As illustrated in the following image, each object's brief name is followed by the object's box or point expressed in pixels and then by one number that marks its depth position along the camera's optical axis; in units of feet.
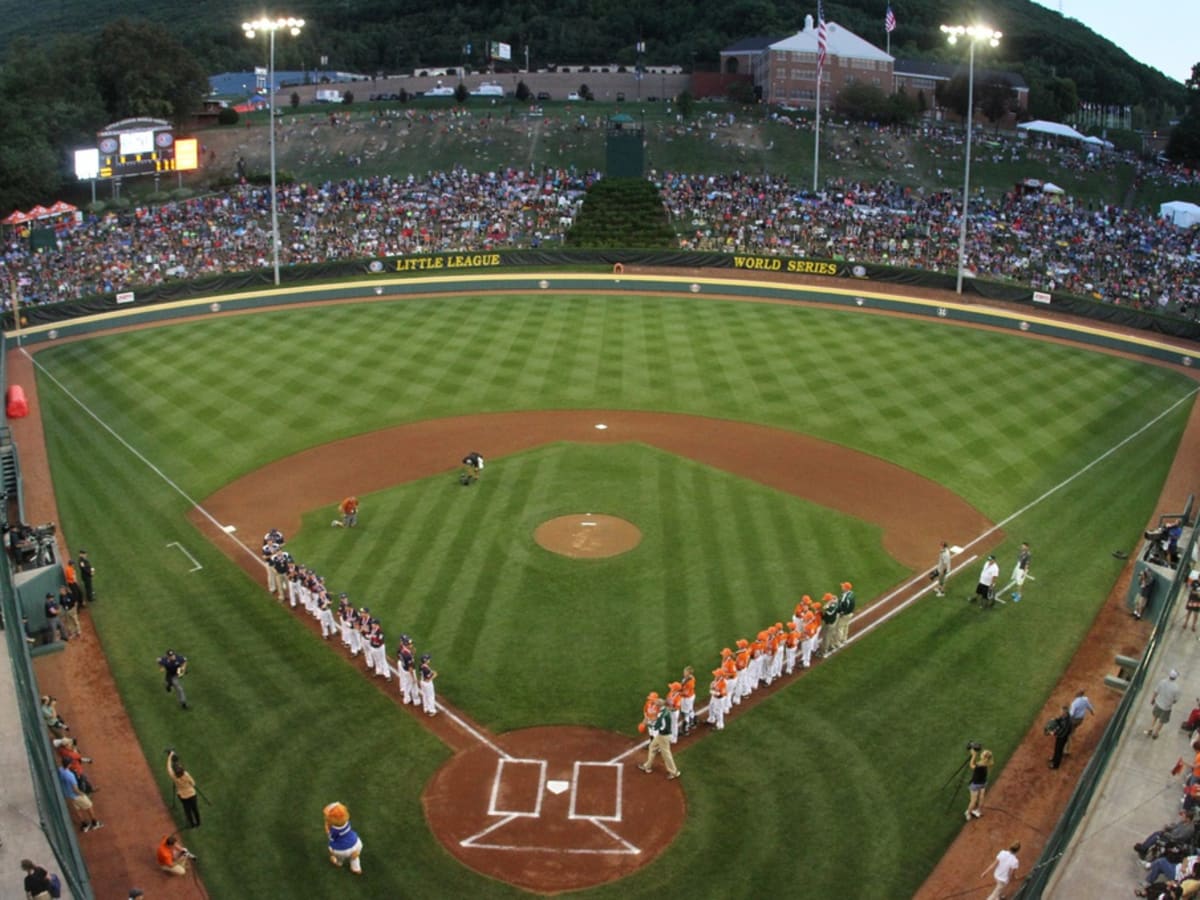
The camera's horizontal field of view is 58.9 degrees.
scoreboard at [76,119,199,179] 229.25
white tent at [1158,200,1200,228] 221.66
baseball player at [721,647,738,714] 64.03
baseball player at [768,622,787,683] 68.33
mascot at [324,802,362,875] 50.90
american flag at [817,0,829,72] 220.43
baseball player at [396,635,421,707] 65.87
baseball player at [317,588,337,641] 74.69
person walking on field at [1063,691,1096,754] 61.77
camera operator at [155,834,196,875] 51.85
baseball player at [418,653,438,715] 64.18
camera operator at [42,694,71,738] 61.11
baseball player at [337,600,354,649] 72.69
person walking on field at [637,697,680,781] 58.08
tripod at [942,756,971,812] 58.54
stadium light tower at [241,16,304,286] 170.81
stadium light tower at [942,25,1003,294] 163.32
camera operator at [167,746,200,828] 54.65
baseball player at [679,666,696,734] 61.93
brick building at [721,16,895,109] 326.65
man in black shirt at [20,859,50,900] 45.03
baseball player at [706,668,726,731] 63.05
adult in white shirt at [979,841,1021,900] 48.60
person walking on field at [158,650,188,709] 67.10
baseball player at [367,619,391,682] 69.10
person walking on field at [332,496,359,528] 92.27
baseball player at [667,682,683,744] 60.90
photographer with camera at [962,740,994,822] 55.21
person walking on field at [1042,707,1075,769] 60.08
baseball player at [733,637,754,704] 65.31
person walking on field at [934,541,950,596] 81.35
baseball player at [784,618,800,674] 69.51
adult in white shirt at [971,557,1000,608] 79.30
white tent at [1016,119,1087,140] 302.25
